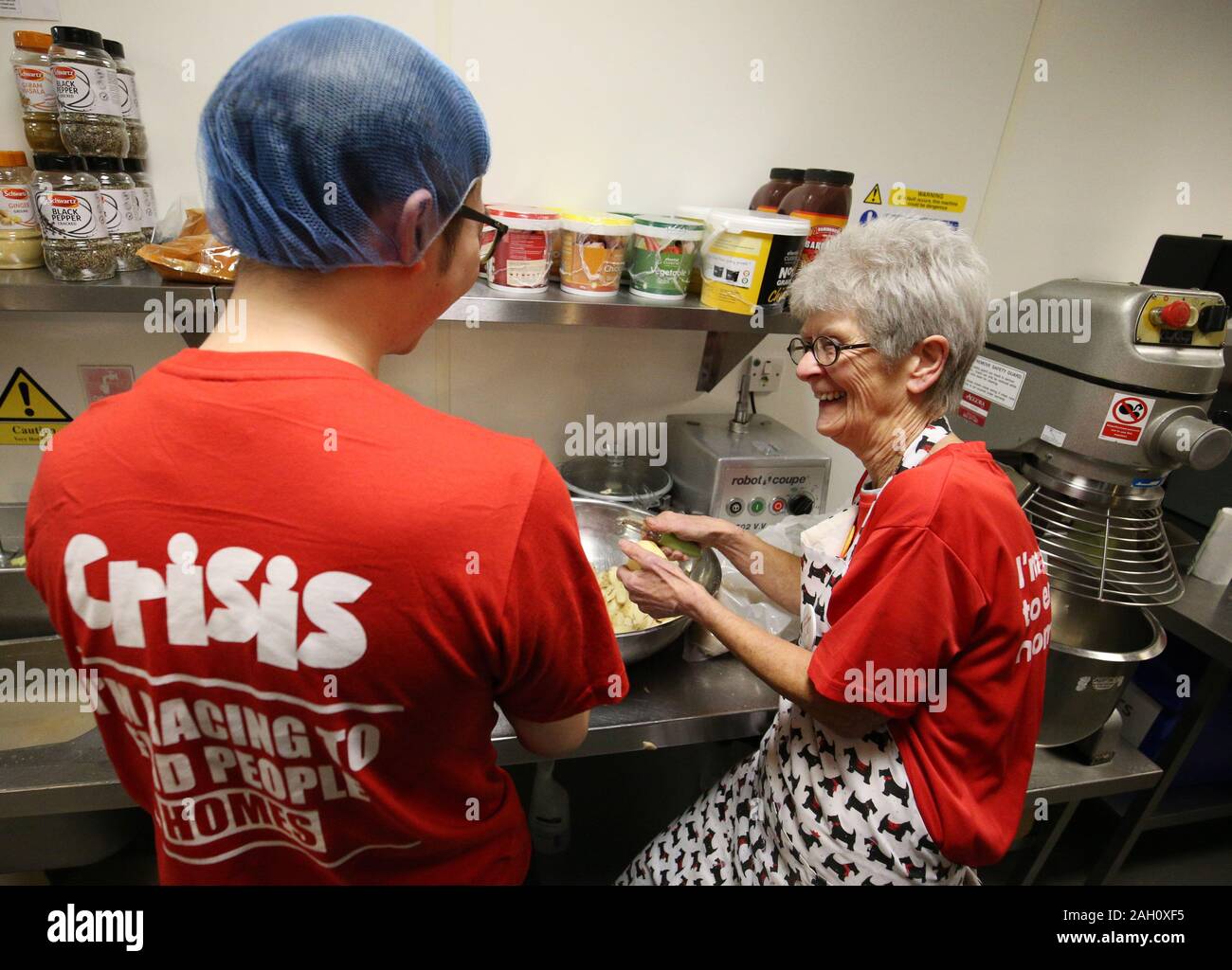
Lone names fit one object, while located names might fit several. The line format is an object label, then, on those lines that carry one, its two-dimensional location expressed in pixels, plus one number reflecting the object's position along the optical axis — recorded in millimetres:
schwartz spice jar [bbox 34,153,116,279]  1031
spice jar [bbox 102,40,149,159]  1091
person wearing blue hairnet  514
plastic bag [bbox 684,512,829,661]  1283
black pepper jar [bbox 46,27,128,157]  1006
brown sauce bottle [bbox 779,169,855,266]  1354
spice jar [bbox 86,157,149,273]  1083
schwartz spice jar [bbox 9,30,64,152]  1048
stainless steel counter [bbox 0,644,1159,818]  950
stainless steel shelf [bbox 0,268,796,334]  1047
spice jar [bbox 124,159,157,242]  1183
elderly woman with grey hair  835
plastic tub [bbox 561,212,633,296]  1271
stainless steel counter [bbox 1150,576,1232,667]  1450
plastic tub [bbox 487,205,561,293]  1224
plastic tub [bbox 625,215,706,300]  1305
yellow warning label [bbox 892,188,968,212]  1682
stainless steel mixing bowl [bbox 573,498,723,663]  1337
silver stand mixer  1151
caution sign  1341
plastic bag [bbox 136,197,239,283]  1096
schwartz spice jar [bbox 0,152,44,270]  1079
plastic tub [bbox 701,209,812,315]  1254
